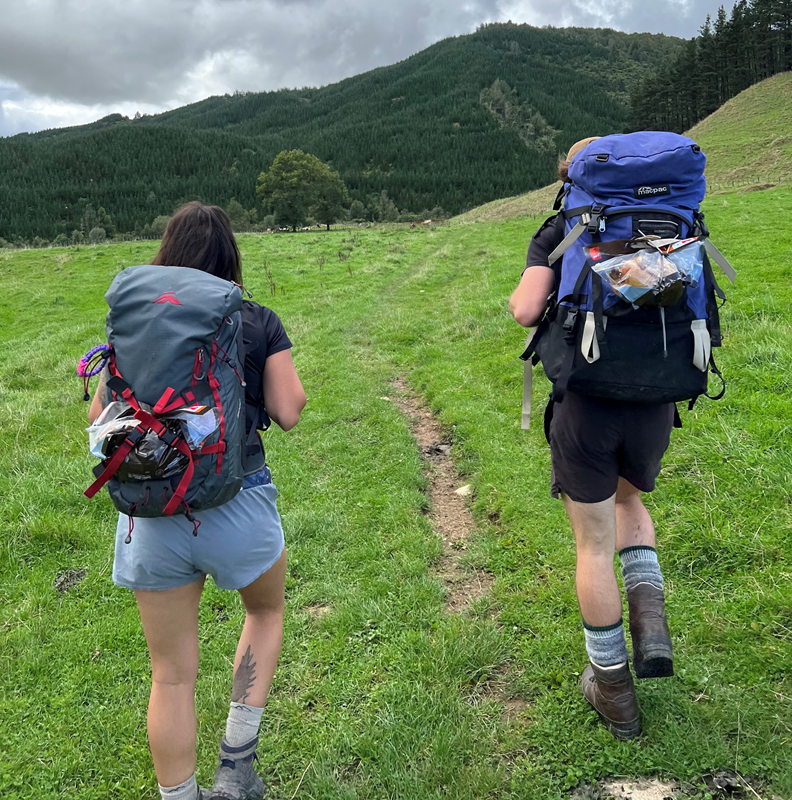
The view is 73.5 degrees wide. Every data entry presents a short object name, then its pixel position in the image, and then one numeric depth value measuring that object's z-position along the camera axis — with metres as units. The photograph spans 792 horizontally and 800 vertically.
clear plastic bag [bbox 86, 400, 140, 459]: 1.86
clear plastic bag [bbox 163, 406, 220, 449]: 1.93
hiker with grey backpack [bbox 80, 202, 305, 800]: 1.92
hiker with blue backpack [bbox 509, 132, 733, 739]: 2.19
